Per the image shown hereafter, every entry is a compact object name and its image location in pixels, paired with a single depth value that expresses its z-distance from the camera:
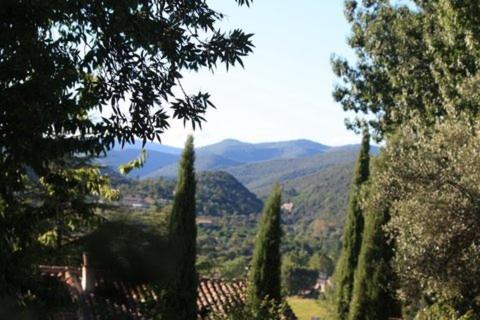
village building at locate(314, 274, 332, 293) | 88.07
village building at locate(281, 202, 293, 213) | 149.88
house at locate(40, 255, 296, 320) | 8.30
